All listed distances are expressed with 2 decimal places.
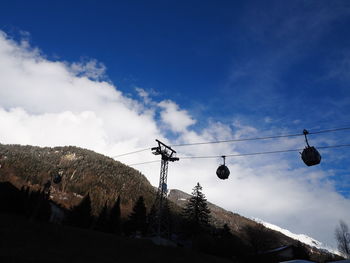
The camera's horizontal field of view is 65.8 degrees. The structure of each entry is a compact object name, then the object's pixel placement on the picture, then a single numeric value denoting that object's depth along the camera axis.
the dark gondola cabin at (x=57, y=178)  28.12
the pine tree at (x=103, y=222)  59.39
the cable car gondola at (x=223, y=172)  17.05
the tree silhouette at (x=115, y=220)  61.41
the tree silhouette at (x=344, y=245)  80.00
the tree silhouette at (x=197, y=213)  56.25
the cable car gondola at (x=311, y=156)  13.20
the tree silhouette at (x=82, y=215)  58.09
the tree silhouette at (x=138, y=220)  65.46
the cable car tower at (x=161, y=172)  29.04
